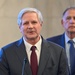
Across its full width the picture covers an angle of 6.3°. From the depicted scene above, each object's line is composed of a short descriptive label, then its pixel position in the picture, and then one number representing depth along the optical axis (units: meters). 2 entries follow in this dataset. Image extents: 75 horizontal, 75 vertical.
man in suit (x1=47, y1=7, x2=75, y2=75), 6.10
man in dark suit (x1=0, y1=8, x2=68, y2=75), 5.53
